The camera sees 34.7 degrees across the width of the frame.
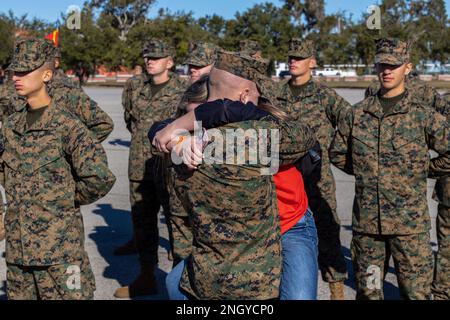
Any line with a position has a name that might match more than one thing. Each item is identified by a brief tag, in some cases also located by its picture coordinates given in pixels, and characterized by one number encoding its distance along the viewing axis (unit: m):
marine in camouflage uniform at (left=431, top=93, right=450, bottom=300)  5.19
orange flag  9.43
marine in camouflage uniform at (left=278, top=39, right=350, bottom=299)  5.34
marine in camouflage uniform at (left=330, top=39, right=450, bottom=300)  4.40
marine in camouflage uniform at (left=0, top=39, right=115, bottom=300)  3.78
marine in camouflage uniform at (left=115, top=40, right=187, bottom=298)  5.78
